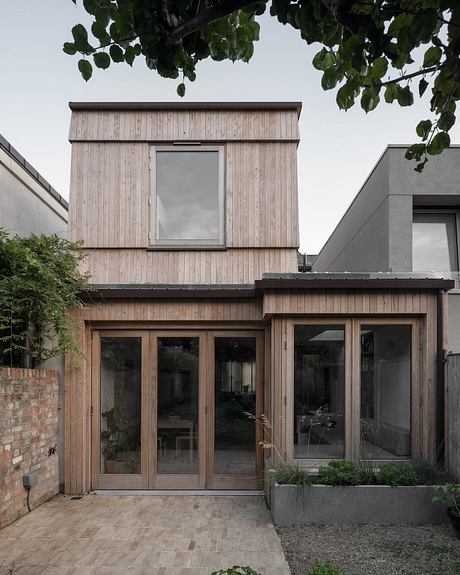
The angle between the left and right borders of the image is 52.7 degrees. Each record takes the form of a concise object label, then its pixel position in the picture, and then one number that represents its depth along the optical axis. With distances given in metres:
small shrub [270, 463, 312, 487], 5.84
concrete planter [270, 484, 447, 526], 5.77
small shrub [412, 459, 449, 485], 5.90
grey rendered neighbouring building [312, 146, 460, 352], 8.07
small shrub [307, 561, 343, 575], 3.41
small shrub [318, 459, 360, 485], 5.86
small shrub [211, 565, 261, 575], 3.15
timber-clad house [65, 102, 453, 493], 6.39
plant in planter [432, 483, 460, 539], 5.27
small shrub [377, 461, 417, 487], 5.86
